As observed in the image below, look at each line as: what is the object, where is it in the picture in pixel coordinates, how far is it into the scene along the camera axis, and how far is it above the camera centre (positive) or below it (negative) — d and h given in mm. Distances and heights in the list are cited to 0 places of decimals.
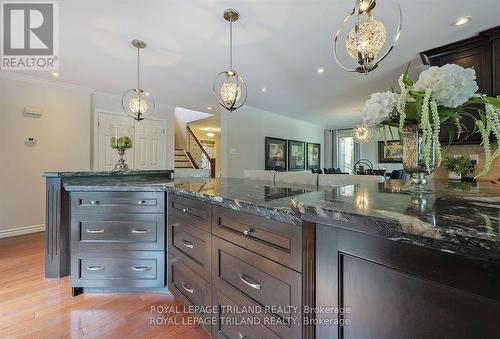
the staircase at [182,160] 7977 +344
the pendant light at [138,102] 2736 +943
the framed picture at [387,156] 7547 +446
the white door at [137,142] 4715 +615
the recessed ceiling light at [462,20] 2250 +1449
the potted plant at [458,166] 2559 +33
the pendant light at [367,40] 1592 +894
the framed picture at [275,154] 6445 +458
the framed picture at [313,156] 8199 +500
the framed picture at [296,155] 7301 +463
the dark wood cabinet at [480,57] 2389 +1232
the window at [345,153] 8774 +630
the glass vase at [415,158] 983 +49
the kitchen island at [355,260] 479 -261
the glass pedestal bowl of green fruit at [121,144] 2695 +301
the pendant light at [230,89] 2250 +894
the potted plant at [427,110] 784 +222
